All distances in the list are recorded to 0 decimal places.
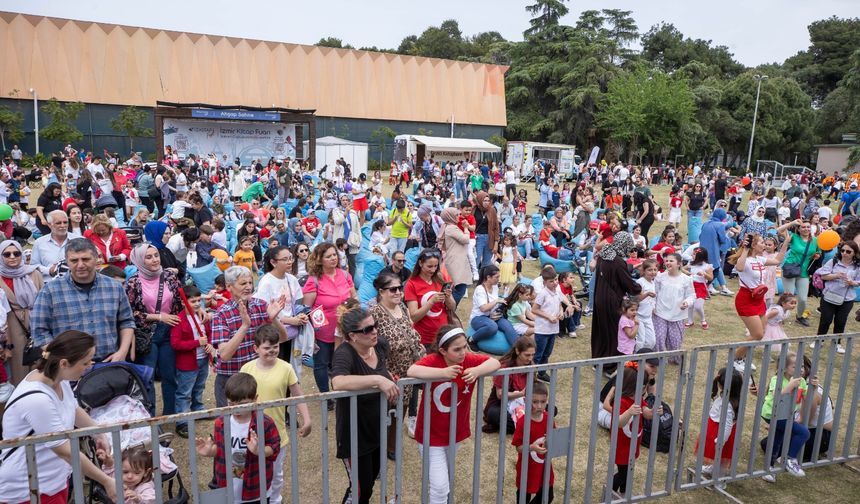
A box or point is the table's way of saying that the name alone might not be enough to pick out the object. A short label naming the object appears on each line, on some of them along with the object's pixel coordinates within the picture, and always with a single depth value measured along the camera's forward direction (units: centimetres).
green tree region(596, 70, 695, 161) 4366
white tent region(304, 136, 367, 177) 3319
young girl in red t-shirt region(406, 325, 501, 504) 347
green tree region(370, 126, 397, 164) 4297
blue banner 3094
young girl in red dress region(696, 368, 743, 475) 439
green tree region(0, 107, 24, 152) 3163
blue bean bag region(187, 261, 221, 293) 808
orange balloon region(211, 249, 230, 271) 825
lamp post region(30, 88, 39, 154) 3435
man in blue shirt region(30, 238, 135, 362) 401
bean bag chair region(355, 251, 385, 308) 774
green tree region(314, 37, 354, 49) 7325
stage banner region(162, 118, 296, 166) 3222
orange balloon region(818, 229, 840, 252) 906
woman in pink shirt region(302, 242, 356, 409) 518
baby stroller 368
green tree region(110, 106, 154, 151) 3472
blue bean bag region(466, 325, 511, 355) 720
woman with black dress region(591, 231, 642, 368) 646
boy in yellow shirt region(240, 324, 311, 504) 382
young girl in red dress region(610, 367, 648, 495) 385
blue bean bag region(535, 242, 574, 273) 1099
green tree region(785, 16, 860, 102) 6250
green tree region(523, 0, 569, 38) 5344
